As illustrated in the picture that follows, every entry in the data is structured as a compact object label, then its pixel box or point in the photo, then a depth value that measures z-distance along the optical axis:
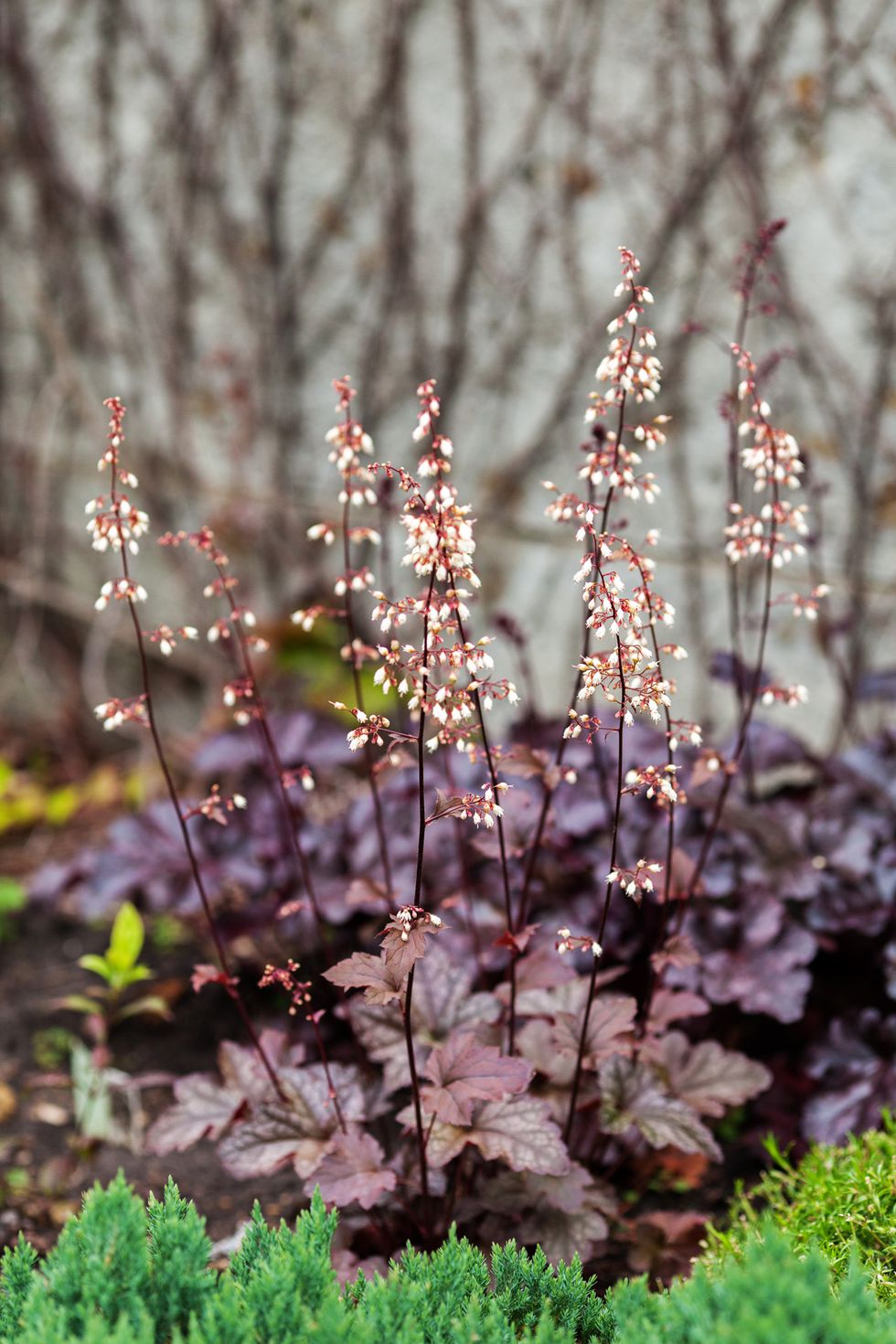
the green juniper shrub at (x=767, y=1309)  1.27
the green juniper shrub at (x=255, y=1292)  1.31
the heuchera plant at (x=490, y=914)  1.39
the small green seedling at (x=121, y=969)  1.69
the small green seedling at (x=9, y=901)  1.92
